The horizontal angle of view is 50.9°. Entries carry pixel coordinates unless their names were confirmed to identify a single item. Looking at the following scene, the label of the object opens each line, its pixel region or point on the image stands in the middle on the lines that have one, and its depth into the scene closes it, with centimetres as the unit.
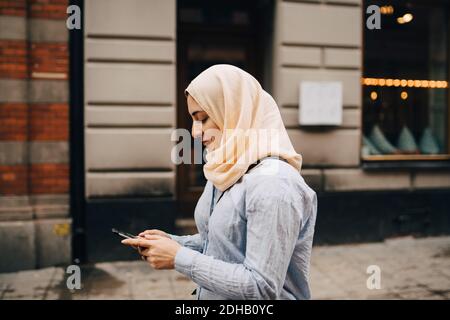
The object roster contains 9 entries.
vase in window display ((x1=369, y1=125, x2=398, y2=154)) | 769
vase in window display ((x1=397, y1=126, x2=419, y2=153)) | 789
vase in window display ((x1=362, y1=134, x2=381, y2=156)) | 752
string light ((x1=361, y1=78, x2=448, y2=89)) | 756
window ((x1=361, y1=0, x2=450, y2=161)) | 759
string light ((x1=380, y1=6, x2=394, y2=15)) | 750
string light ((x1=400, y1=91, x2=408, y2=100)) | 793
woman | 166
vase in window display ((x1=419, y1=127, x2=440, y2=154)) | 798
